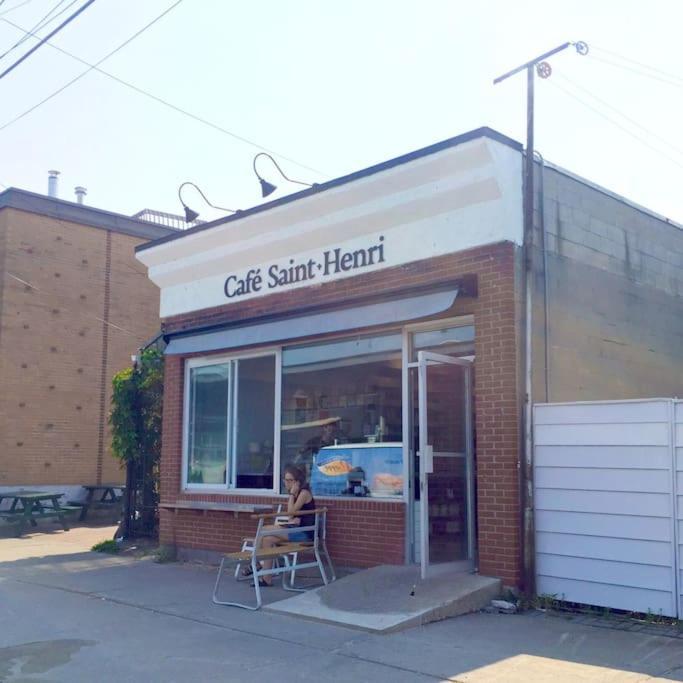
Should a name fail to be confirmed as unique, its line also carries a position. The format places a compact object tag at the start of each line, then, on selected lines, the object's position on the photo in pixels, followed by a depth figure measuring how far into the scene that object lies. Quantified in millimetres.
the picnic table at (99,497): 18609
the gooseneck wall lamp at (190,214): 12430
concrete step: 7543
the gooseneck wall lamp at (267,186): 11406
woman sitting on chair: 9617
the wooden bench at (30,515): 16062
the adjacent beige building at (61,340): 18891
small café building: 8750
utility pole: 8352
